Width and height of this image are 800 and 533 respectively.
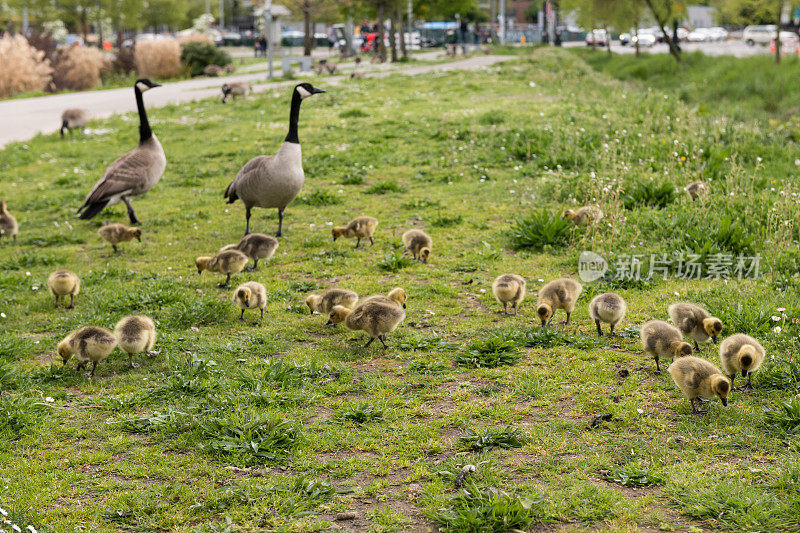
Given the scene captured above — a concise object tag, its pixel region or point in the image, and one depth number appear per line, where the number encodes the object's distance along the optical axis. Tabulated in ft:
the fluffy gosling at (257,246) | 30.37
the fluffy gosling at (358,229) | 33.50
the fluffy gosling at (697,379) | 17.31
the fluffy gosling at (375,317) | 22.15
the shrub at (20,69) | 101.35
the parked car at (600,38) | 264.11
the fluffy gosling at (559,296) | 23.75
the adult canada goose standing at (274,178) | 34.32
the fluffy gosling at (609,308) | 22.53
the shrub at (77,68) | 117.80
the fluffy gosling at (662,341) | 19.69
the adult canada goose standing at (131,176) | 36.42
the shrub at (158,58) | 138.82
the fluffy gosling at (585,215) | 31.85
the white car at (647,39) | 257.96
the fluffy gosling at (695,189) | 34.32
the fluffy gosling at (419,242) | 31.30
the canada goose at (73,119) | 69.15
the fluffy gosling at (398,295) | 24.95
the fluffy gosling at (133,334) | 21.30
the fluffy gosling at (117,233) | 33.76
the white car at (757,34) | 242.11
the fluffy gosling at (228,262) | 28.58
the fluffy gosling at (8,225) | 36.37
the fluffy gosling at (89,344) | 20.70
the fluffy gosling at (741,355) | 18.39
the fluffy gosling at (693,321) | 20.97
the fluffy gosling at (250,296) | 24.81
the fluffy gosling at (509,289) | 24.76
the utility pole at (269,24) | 131.44
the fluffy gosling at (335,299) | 24.82
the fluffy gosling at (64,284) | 26.66
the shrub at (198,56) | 149.07
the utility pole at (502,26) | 251.50
